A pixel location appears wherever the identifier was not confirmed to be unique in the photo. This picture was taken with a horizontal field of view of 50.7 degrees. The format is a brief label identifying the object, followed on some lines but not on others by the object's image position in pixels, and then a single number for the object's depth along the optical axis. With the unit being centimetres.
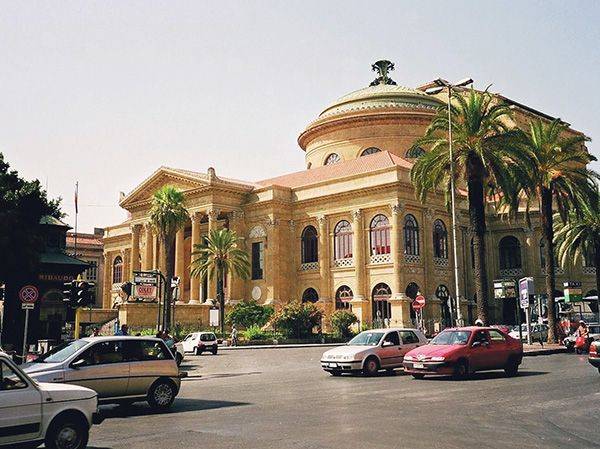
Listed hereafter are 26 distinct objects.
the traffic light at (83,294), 1952
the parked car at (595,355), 1769
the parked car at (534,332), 3897
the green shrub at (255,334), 4494
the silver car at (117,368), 1188
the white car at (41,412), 759
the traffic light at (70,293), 1950
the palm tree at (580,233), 4194
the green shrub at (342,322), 4566
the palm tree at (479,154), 2908
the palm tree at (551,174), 3272
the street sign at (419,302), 3338
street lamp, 2856
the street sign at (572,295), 3838
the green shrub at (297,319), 4453
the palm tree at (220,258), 4972
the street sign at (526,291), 3047
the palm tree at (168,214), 4741
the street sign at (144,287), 3400
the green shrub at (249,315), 4903
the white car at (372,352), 1994
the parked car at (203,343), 3578
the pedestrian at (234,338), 4328
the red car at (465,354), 1781
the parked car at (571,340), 2977
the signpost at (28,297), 1933
